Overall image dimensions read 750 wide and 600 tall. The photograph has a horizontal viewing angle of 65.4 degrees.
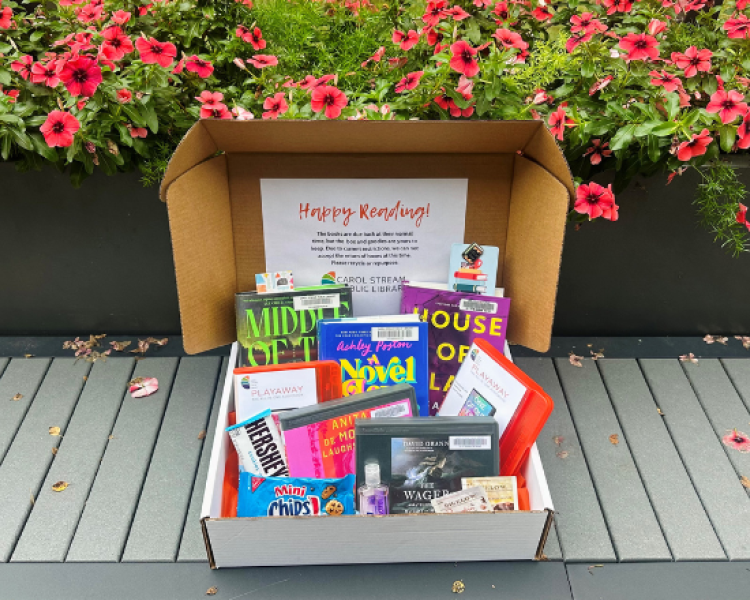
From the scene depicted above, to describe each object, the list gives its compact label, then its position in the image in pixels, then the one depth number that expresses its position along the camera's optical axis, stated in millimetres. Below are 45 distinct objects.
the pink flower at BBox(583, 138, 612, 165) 1405
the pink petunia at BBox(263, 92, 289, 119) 1315
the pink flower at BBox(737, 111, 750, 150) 1275
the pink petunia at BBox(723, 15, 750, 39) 1374
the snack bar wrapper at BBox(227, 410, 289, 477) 1156
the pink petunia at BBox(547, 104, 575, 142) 1285
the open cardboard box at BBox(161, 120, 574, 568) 1064
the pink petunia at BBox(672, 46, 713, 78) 1343
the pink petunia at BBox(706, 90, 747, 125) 1249
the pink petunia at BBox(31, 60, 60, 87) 1303
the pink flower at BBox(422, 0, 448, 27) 1315
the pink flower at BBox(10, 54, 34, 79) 1345
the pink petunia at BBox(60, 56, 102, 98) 1212
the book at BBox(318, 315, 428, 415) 1279
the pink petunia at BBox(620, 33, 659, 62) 1271
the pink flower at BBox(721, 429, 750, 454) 1481
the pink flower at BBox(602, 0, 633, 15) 1368
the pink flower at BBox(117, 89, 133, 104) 1290
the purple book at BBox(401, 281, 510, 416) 1329
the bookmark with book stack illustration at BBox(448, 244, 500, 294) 1355
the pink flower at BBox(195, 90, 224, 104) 1297
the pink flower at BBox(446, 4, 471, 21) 1313
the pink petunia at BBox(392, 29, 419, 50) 1345
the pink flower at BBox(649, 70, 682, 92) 1282
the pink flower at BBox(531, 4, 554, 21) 1501
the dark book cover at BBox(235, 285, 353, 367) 1338
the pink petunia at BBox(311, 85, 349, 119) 1217
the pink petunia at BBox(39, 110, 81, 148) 1246
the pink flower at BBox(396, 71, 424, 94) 1279
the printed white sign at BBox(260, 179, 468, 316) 1332
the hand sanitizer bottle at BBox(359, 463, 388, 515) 1103
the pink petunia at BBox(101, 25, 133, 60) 1285
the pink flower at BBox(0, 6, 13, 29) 1430
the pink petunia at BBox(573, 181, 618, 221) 1286
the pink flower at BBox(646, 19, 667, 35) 1310
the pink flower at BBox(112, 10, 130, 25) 1312
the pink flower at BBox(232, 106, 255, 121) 1295
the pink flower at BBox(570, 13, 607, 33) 1332
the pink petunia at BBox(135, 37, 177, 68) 1273
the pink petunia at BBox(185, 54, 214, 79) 1352
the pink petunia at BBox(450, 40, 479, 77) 1181
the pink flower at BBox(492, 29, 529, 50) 1294
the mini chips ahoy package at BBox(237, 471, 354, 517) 1107
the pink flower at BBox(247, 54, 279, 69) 1375
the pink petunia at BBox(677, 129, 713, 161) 1242
